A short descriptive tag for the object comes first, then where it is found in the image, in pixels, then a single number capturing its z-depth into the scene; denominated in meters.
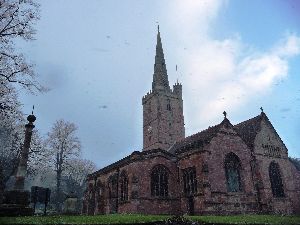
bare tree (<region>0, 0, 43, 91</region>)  19.25
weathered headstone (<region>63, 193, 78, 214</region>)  19.59
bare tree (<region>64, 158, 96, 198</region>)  58.59
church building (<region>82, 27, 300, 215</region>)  26.17
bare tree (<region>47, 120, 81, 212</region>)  43.19
